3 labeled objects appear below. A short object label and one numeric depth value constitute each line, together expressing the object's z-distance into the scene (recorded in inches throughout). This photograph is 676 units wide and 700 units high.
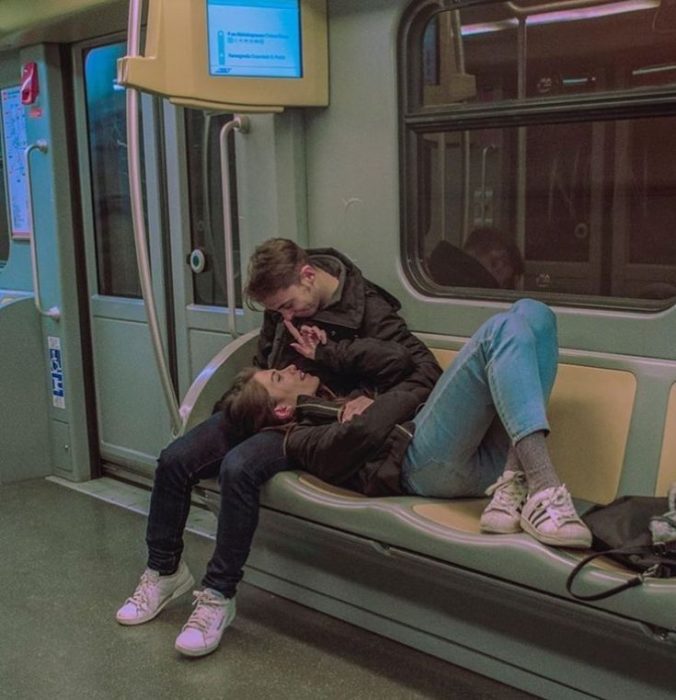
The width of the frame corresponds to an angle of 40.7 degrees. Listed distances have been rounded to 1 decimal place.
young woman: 86.6
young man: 105.3
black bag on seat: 75.4
